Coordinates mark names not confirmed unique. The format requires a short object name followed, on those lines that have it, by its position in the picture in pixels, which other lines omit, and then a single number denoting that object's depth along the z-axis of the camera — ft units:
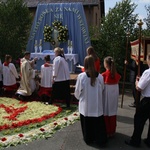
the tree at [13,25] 45.56
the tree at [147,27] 40.02
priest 31.04
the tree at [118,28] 39.16
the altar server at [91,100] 17.20
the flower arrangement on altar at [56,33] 45.55
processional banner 24.04
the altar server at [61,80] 27.12
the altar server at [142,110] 16.44
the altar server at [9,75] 33.41
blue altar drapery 45.68
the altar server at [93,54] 22.77
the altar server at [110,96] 18.93
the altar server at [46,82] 31.48
